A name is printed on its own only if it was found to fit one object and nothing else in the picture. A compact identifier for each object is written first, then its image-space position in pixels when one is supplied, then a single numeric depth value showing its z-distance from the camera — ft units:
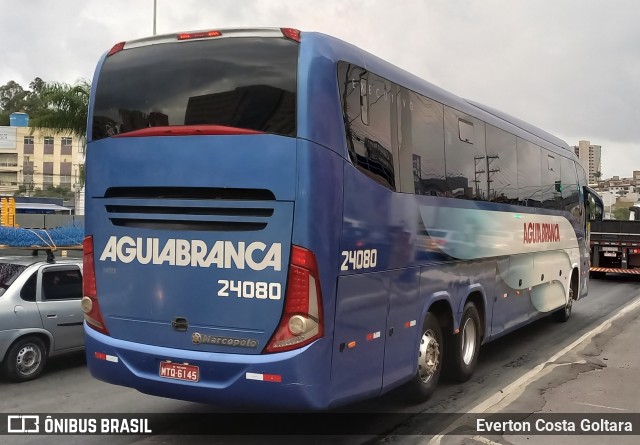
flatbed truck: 71.26
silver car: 24.11
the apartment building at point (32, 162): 284.20
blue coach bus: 15.56
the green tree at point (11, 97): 359.76
